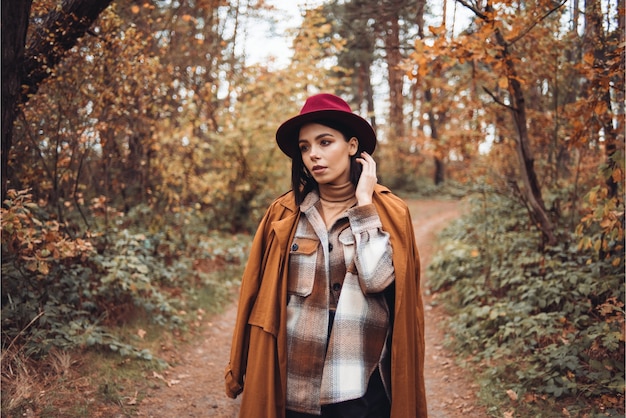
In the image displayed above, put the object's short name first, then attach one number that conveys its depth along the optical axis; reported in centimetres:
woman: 219
